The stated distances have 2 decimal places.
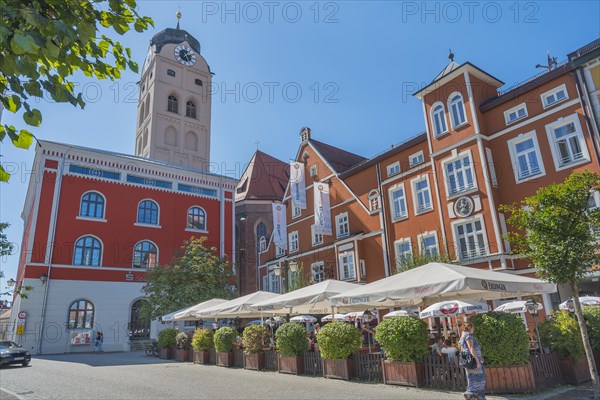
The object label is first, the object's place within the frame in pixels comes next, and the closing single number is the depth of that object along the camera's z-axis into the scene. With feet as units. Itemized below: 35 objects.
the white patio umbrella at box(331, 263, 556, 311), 30.60
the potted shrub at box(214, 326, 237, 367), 55.01
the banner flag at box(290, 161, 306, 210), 106.93
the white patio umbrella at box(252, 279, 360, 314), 43.07
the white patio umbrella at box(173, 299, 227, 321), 65.31
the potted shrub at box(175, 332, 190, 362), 67.00
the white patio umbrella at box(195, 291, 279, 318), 52.35
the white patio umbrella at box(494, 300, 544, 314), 54.65
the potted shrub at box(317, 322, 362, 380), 38.68
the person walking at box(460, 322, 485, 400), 25.50
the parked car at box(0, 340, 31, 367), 61.16
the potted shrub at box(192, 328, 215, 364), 60.44
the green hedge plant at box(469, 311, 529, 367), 28.63
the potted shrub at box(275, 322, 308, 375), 44.19
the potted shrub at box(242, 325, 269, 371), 49.94
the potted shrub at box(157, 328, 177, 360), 72.54
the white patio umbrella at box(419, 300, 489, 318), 47.78
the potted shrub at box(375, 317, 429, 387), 33.09
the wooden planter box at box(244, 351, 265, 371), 49.70
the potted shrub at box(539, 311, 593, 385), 31.68
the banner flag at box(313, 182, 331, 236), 98.89
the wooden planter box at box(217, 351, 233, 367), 54.75
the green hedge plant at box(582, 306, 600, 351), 33.76
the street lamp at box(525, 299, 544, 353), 44.17
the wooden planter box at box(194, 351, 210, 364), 60.34
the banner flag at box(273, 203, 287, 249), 108.47
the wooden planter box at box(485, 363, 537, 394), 28.20
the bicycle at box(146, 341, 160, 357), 78.38
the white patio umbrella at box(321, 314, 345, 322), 75.87
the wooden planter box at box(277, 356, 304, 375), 43.91
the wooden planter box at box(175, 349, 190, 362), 66.95
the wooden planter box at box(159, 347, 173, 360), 72.33
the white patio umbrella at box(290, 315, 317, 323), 75.70
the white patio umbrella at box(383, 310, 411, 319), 60.62
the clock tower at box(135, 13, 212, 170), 158.30
